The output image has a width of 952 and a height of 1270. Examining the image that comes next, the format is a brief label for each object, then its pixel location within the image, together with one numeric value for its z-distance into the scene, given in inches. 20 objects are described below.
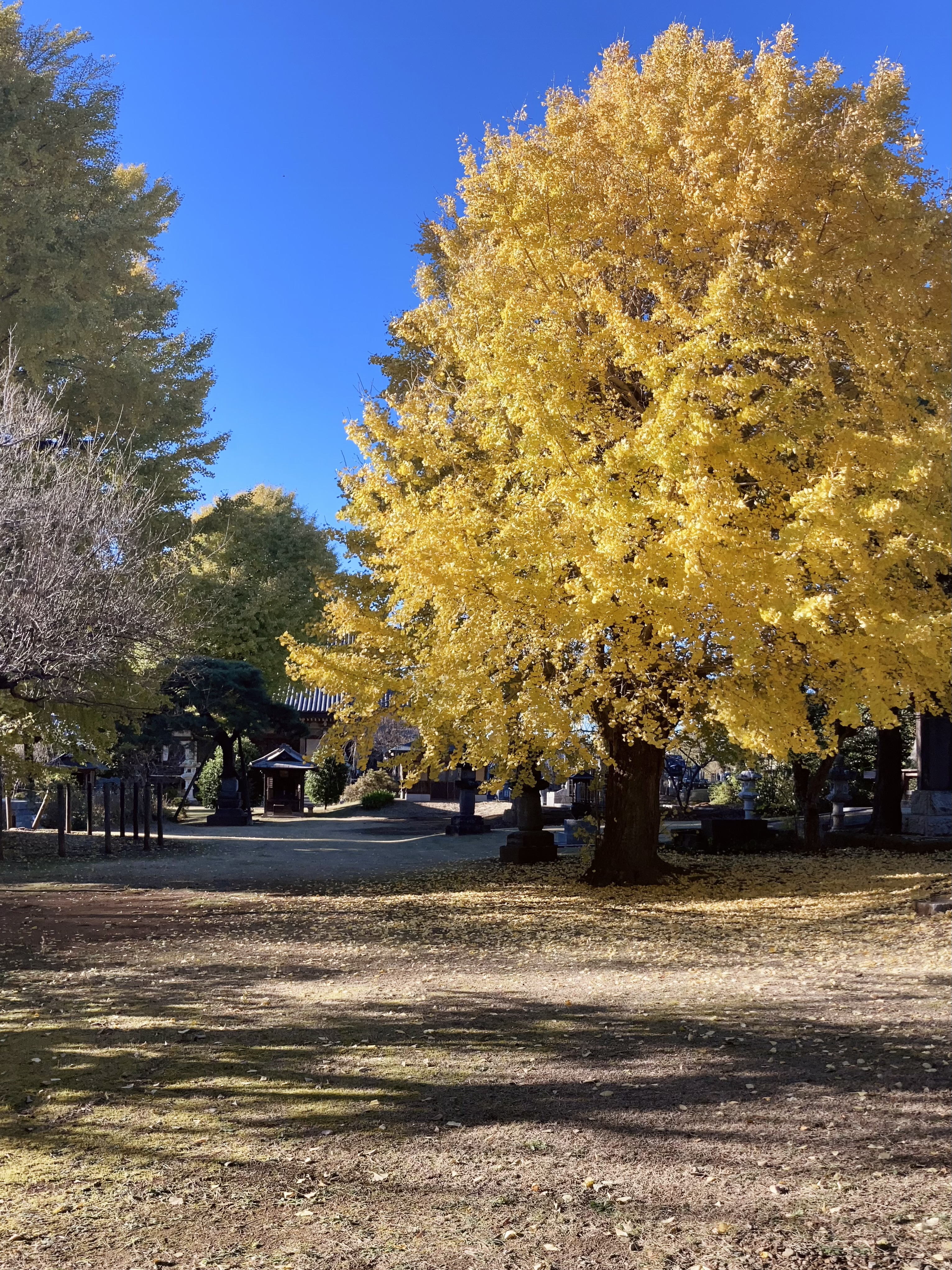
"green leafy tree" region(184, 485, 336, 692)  1261.1
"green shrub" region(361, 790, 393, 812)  1371.8
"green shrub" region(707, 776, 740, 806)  1186.0
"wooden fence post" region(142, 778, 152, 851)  830.5
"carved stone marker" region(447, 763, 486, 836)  1070.4
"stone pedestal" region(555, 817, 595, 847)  817.5
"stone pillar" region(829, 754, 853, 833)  870.4
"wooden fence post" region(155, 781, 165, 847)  872.3
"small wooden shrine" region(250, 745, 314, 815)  1403.8
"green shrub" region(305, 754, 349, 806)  1451.8
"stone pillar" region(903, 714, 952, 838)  735.1
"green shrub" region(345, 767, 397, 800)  1486.2
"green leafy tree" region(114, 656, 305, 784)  971.9
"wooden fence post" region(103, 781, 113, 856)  772.6
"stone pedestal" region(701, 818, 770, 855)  767.1
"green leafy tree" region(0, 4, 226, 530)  708.0
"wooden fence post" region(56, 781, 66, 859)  745.0
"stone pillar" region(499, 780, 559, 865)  703.7
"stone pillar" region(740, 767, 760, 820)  971.9
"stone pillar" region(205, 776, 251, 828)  1179.3
